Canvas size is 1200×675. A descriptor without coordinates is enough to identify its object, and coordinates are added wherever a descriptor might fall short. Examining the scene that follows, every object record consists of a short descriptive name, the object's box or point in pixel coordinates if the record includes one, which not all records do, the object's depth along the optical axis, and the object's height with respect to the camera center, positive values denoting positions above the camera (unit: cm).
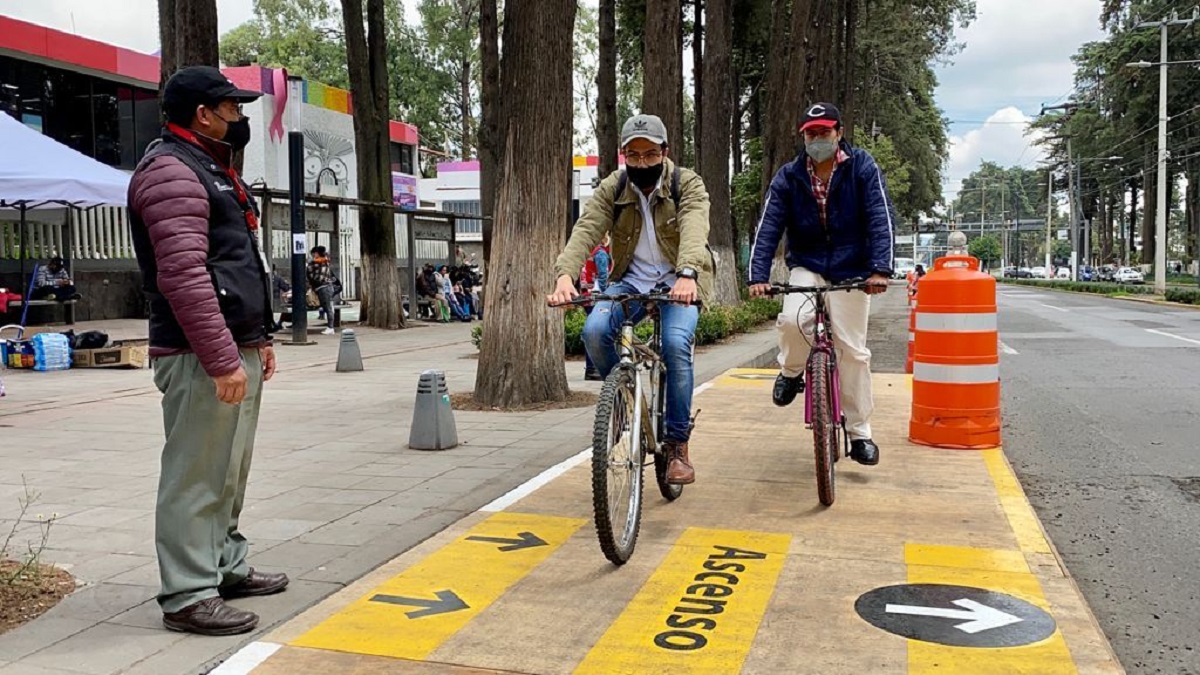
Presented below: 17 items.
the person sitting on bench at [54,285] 1725 -4
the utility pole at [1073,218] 6234 +329
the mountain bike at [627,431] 399 -70
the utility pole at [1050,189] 8138 +678
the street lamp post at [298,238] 1655 +71
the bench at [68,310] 1708 -54
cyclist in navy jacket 557 +19
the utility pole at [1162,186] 3500 +305
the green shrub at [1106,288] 4018 -89
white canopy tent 1159 +134
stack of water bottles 1254 -90
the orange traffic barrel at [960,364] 668 -64
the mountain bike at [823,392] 501 -63
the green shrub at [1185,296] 3020 -93
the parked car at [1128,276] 6531 -55
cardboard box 1292 -100
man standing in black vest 333 -14
